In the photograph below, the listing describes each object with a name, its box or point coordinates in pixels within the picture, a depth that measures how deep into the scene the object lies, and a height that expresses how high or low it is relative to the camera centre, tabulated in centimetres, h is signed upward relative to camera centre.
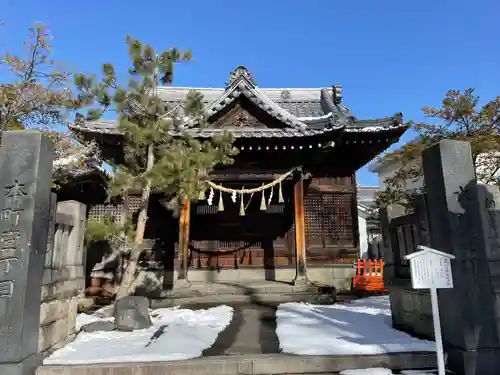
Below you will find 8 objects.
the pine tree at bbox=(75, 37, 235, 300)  703 +245
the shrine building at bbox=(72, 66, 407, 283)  1205 +220
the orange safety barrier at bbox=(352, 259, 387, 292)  1242 -86
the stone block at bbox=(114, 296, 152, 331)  636 -112
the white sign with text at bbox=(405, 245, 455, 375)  382 -20
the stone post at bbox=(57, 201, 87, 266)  601 +43
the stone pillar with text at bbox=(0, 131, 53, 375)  410 +20
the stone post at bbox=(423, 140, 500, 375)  421 -11
